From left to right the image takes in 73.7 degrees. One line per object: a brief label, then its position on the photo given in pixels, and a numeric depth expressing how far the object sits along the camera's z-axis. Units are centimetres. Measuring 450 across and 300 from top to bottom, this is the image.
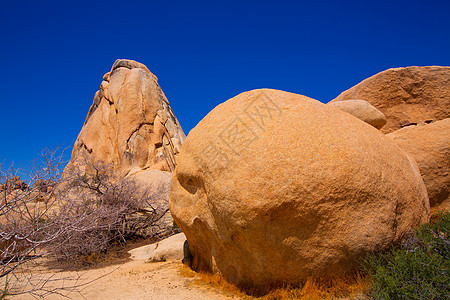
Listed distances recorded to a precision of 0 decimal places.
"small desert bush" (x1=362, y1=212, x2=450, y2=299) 275
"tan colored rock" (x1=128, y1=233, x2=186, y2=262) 575
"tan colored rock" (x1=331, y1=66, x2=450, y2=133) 630
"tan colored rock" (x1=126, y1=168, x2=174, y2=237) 834
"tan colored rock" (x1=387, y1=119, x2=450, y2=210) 454
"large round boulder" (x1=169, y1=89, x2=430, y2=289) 323
